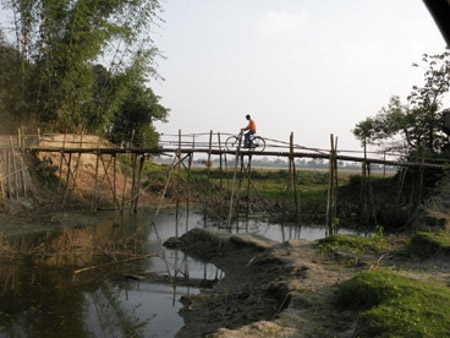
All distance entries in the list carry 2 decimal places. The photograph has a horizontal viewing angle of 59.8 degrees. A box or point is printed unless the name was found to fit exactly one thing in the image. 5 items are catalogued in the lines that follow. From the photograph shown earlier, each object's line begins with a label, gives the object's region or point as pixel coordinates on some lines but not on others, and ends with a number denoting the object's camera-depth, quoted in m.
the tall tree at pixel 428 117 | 20.17
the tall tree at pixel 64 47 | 16.98
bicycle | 14.40
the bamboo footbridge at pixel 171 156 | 13.90
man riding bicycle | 14.25
